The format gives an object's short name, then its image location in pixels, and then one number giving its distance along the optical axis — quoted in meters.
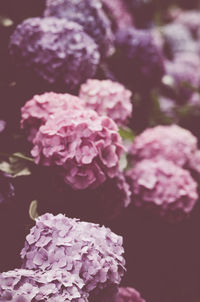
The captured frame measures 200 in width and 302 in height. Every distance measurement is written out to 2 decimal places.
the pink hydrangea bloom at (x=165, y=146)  1.30
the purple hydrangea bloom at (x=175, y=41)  1.99
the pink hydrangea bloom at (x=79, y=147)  1.01
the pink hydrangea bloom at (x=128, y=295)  1.09
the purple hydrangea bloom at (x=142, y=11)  1.87
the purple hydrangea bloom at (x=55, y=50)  1.15
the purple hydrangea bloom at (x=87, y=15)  1.27
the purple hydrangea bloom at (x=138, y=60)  1.41
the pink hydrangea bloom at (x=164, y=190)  1.21
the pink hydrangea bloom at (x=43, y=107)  1.08
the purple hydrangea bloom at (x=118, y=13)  1.54
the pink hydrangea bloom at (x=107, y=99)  1.17
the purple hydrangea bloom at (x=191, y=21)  2.24
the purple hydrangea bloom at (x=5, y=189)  1.01
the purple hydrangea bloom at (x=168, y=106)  1.64
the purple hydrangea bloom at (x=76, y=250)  0.90
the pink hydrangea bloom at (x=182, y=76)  1.71
